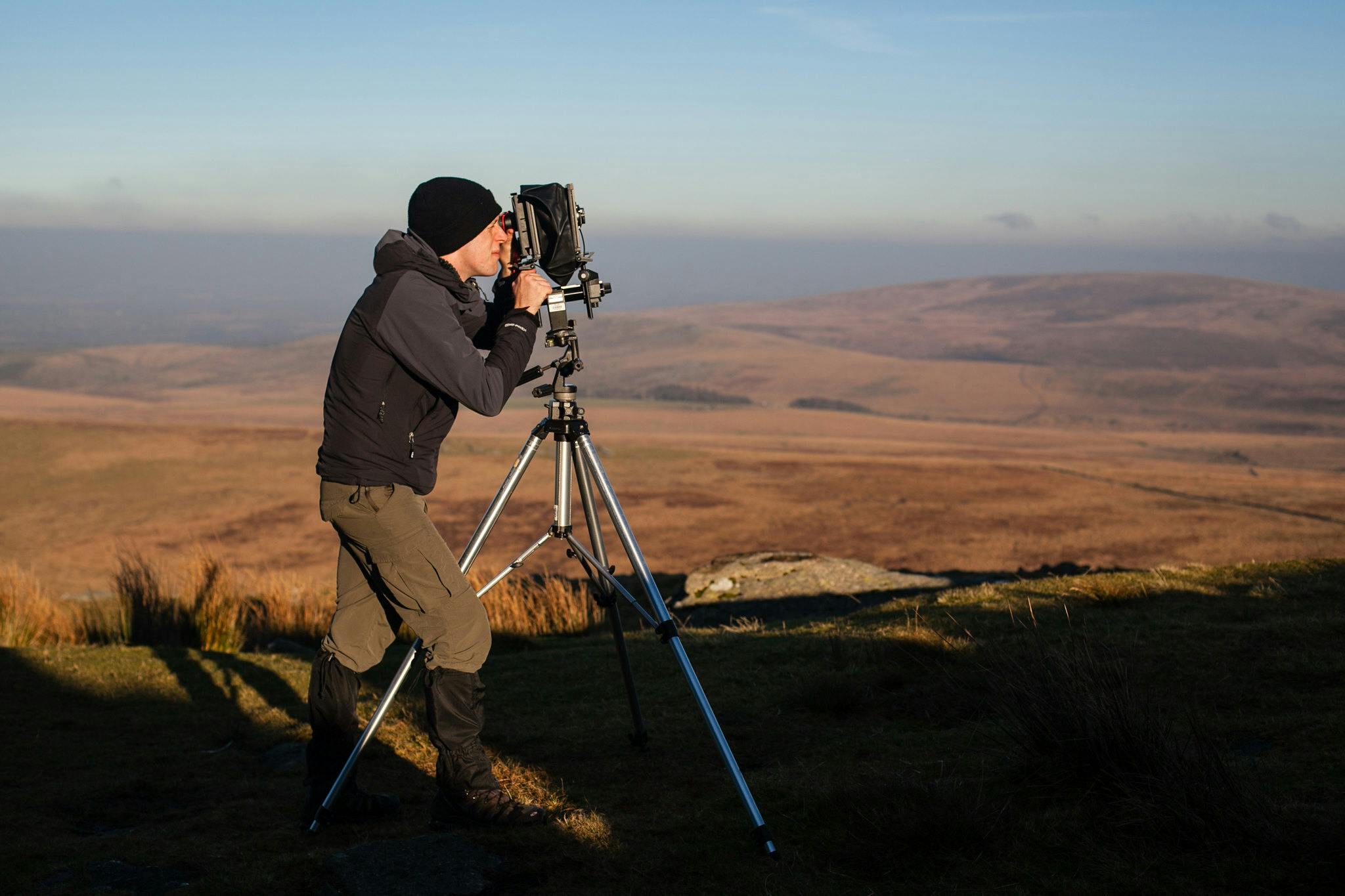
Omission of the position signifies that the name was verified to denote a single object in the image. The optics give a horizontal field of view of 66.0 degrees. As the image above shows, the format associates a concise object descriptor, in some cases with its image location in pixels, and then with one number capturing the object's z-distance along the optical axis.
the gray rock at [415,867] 2.75
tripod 3.36
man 3.05
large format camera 3.37
